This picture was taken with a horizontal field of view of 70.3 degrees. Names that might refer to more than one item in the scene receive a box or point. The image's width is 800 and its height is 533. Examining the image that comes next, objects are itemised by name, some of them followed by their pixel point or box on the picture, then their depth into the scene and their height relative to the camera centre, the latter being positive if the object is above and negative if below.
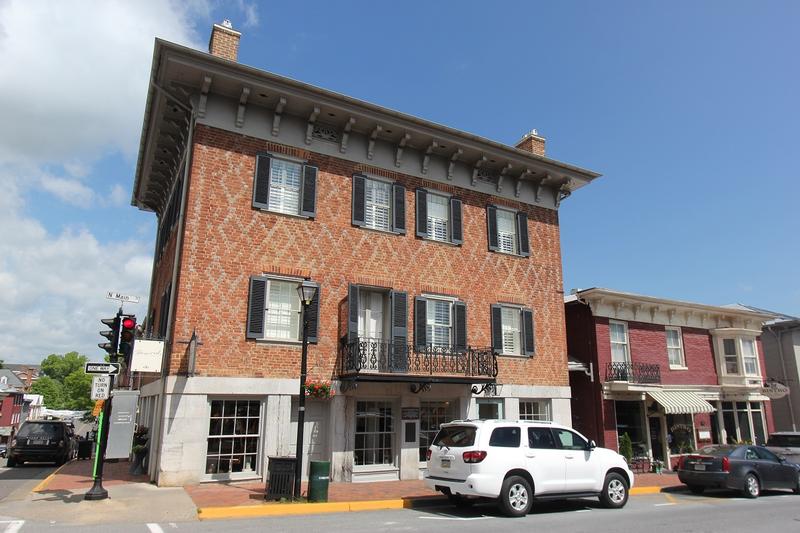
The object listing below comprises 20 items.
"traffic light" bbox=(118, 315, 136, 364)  11.62 +1.69
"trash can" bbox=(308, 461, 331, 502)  11.41 -1.24
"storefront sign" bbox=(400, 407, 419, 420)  16.14 +0.17
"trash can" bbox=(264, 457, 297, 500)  11.42 -1.17
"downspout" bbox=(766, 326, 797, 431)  28.60 +4.07
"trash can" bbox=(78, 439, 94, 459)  22.84 -1.22
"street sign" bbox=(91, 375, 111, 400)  11.34 +0.59
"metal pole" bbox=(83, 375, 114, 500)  10.99 -0.92
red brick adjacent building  20.95 +1.83
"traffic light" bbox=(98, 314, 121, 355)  11.69 +1.68
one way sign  11.47 +0.97
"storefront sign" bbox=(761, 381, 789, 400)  24.70 +1.26
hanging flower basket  14.71 +0.72
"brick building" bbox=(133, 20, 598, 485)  14.05 +3.95
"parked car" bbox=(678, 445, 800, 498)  14.55 -1.25
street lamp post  11.40 +0.97
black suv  21.69 -0.98
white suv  10.56 -0.87
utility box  14.55 -0.16
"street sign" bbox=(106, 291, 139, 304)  11.68 +2.40
